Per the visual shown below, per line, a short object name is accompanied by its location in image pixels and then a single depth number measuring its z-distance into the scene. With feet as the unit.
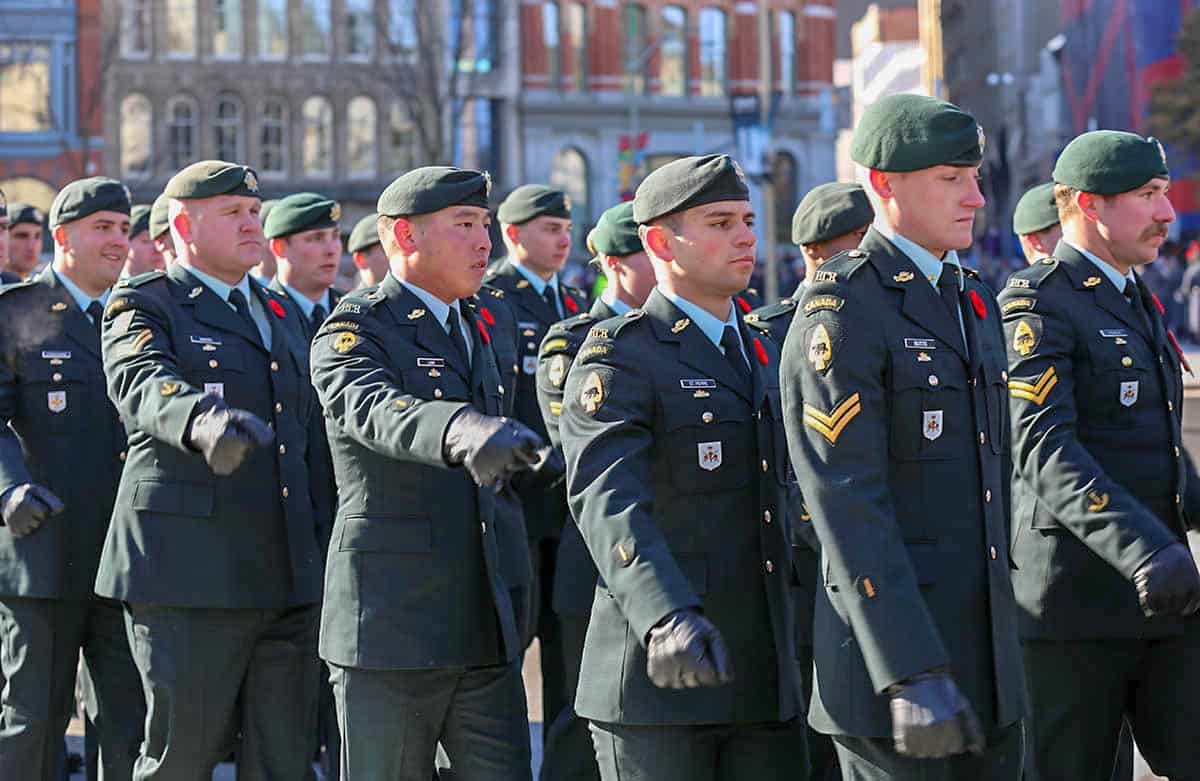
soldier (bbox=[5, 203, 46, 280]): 54.78
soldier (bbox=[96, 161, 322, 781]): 36.20
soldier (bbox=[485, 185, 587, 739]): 52.99
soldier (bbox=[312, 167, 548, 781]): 32.50
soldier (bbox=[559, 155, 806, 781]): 28.60
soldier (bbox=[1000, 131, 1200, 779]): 32.98
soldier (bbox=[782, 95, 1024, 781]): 25.44
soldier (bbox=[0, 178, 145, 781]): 40.81
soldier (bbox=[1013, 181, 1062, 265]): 45.37
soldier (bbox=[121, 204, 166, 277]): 54.45
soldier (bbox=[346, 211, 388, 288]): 55.46
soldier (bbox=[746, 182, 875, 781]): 43.01
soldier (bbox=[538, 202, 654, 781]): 39.02
